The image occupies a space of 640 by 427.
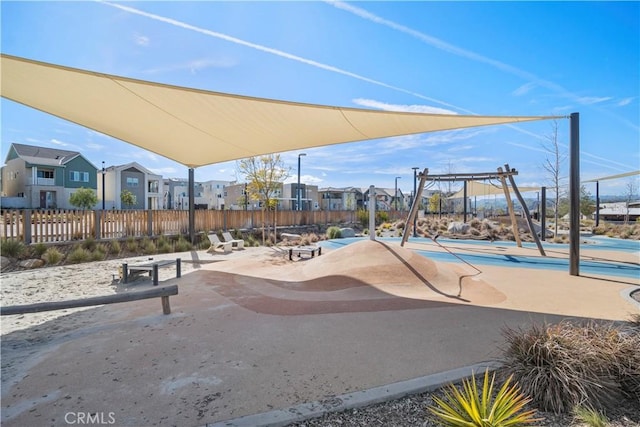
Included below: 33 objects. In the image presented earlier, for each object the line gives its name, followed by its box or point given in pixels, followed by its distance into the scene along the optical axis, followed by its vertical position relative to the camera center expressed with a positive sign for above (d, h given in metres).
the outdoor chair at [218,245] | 10.36 -1.29
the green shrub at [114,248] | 9.29 -1.24
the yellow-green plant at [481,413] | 1.68 -1.17
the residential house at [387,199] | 47.73 +1.59
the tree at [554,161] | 14.61 +2.33
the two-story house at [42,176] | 26.86 +2.84
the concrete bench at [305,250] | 8.56 -1.20
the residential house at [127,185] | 32.47 +2.46
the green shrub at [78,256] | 8.04 -1.30
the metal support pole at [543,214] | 13.34 -0.21
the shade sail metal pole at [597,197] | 18.96 +0.75
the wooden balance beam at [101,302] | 3.06 -1.06
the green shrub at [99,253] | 8.51 -1.31
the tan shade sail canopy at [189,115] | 4.28 +1.71
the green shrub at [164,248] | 10.20 -1.35
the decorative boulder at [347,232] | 15.05 -1.18
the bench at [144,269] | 5.64 -1.22
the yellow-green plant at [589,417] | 1.83 -1.28
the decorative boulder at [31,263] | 7.32 -1.36
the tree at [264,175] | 13.70 +1.49
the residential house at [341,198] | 47.03 +1.64
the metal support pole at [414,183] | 15.58 +1.30
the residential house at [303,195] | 41.47 +1.96
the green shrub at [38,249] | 7.85 -1.10
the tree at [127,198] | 31.03 +0.92
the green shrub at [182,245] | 10.66 -1.34
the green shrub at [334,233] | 14.68 -1.19
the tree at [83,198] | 26.54 +0.77
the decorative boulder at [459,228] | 15.11 -0.96
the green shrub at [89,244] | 9.00 -1.09
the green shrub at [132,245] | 9.80 -1.22
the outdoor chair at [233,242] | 11.31 -1.24
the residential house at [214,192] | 47.59 +2.52
